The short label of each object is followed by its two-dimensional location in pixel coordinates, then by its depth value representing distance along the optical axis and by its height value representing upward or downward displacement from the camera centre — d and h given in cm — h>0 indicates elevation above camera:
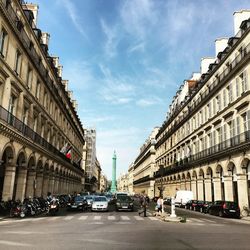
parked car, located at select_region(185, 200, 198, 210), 3666 -10
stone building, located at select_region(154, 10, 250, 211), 2862 +858
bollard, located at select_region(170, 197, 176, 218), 2184 -41
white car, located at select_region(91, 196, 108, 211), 2962 -36
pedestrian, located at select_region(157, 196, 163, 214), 2575 -4
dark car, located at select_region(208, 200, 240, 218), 2589 -39
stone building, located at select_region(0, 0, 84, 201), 2188 +794
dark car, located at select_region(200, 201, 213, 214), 3123 -25
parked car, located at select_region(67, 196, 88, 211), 2986 -30
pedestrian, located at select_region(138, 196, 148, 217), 2491 -22
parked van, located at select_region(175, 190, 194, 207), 4142 +78
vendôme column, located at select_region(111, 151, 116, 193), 16049 +1161
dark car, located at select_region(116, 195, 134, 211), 3122 -22
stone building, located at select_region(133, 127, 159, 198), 8773 +1046
